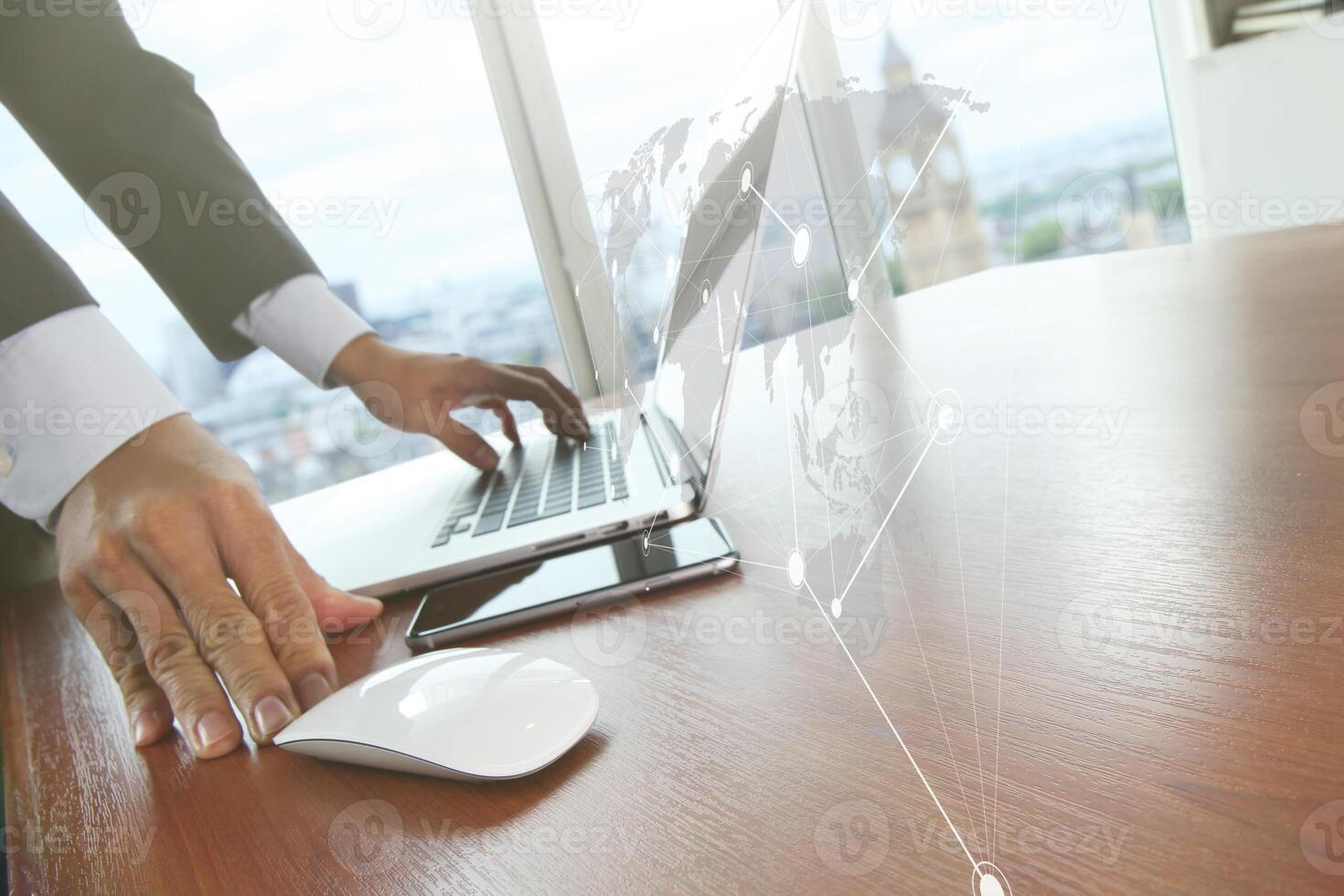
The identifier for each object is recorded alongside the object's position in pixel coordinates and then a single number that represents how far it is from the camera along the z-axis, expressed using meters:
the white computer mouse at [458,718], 0.36
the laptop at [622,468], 0.41
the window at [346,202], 1.85
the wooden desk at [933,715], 0.25
